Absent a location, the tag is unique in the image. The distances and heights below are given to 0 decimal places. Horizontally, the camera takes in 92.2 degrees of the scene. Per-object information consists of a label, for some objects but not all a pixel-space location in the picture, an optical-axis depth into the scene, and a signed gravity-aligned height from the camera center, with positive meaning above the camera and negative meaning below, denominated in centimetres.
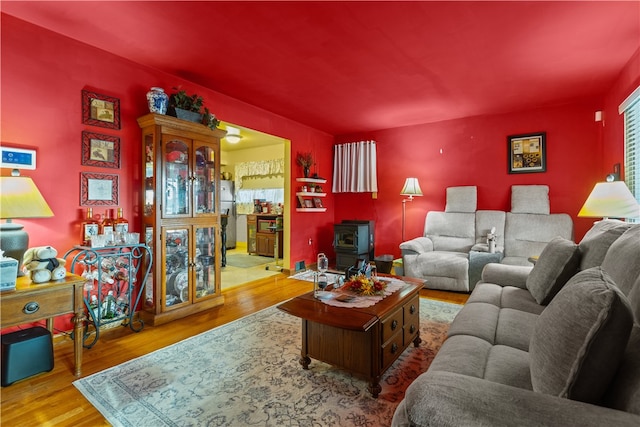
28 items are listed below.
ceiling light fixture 561 +154
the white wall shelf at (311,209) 516 +14
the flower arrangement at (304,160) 518 +98
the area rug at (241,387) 162 -103
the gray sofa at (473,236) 388 -28
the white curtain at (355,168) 555 +91
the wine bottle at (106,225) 263 -5
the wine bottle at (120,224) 270 -5
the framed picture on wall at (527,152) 427 +89
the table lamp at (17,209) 182 +7
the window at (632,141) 275 +69
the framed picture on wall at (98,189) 261 +26
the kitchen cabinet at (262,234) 650 -36
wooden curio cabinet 289 +3
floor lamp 480 +45
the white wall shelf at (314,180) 515 +64
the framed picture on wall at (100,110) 262 +96
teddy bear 193 -29
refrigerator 767 +28
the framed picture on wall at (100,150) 262 +61
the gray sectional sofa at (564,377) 78 -48
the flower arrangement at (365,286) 219 -50
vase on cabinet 285 +111
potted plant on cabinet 301 +111
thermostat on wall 219 +45
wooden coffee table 179 -75
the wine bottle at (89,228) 256 -7
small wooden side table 176 -51
